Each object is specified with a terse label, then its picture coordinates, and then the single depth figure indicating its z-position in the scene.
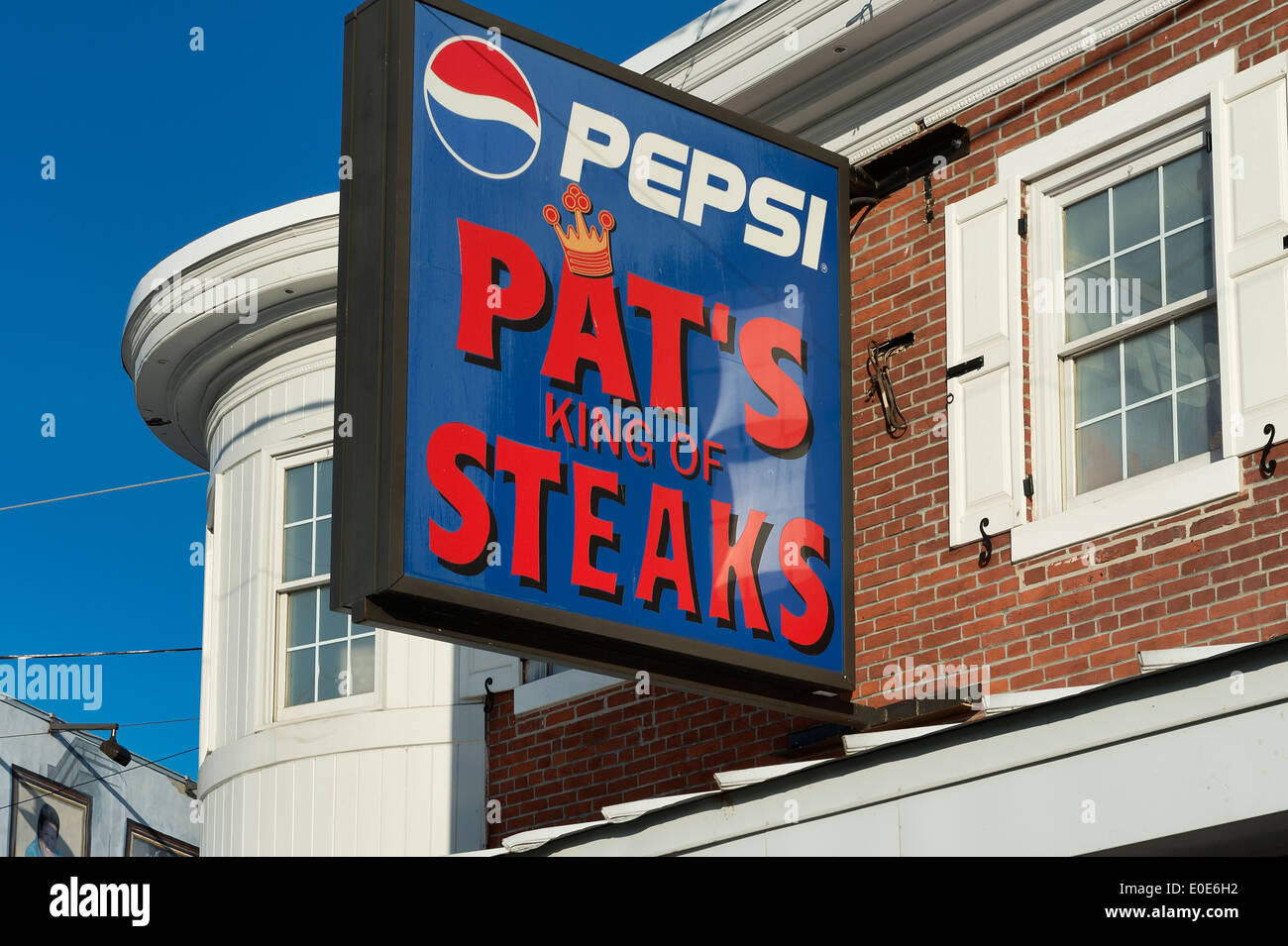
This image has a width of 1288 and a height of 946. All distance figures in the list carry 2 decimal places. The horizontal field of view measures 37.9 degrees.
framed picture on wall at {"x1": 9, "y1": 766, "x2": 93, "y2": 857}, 27.23
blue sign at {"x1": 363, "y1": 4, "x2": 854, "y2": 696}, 7.32
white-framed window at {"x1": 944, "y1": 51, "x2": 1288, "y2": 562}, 7.48
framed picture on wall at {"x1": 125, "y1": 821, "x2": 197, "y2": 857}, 30.09
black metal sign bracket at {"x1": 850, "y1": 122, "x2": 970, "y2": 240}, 9.13
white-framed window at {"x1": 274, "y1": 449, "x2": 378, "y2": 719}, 11.69
